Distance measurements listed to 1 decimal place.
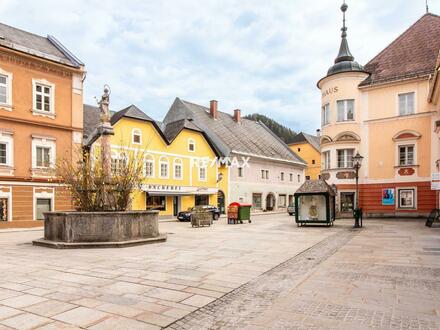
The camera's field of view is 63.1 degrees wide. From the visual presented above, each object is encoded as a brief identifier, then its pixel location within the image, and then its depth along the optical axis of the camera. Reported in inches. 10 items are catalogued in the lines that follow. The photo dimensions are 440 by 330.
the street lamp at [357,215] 782.5
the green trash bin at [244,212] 985.5
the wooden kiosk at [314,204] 826.8
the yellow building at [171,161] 1229.7
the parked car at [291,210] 1446.9
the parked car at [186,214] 1135.3
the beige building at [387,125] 1009.5
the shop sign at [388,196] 1043.3
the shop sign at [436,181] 684.1
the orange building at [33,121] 877.8
